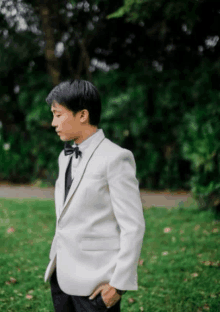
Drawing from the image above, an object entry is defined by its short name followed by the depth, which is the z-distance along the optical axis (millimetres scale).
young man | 1598
